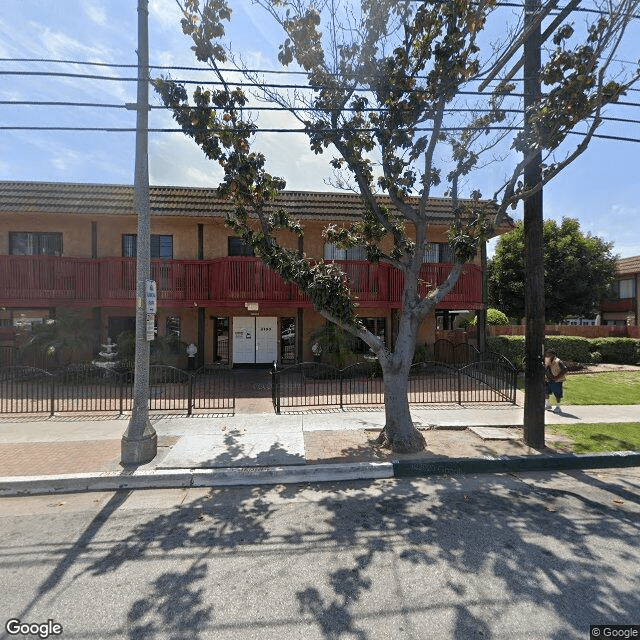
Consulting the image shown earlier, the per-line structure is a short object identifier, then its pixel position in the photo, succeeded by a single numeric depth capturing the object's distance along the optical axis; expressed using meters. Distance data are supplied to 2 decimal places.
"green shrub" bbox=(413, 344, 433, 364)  14.76
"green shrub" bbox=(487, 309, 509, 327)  21.58
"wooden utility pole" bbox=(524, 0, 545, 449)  6.62
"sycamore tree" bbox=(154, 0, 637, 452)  6.25
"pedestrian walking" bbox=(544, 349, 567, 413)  9.07
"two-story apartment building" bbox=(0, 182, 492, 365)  13.51
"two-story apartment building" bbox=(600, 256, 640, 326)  31.62
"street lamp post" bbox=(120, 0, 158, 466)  6.16
